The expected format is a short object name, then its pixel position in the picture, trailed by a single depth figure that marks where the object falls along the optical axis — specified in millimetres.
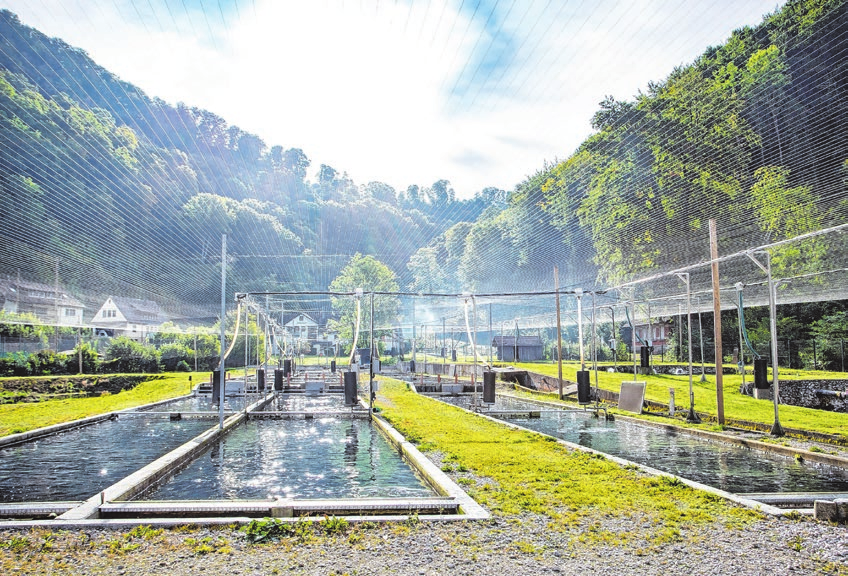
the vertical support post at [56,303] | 16791
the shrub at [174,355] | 23922
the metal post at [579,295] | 12117
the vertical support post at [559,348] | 14794
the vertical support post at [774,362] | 7859
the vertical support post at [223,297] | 7965
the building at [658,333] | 30016
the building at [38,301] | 15714
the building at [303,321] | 54269
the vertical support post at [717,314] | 8926
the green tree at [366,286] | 42281
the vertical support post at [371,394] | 10898
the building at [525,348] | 34500
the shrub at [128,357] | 21141
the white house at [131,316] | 22609
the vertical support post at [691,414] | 9781
